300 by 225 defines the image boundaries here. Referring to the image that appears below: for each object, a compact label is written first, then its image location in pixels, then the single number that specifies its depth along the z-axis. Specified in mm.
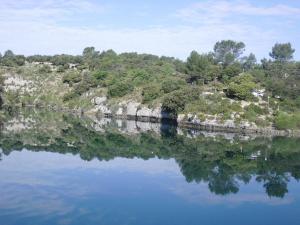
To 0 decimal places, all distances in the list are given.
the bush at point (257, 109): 97500
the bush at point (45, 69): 166250
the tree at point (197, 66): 124438
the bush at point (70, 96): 144625
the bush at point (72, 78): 154125
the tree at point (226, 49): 146125
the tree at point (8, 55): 195350
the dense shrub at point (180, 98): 105625
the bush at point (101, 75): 147000
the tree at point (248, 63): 155750
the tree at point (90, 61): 167775
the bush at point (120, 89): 131625
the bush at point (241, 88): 103188
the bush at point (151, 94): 120812
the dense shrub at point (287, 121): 91938
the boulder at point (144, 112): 119212
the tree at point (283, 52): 152188
